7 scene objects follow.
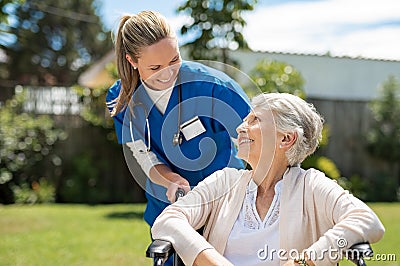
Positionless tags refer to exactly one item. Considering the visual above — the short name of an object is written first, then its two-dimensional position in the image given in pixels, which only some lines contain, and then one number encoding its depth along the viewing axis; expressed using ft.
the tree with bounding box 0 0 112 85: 76.69
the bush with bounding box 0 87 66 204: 28.09
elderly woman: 7.34
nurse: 8.37
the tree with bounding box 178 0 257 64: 24.99
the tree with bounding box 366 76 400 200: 31.81
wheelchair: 6.73
